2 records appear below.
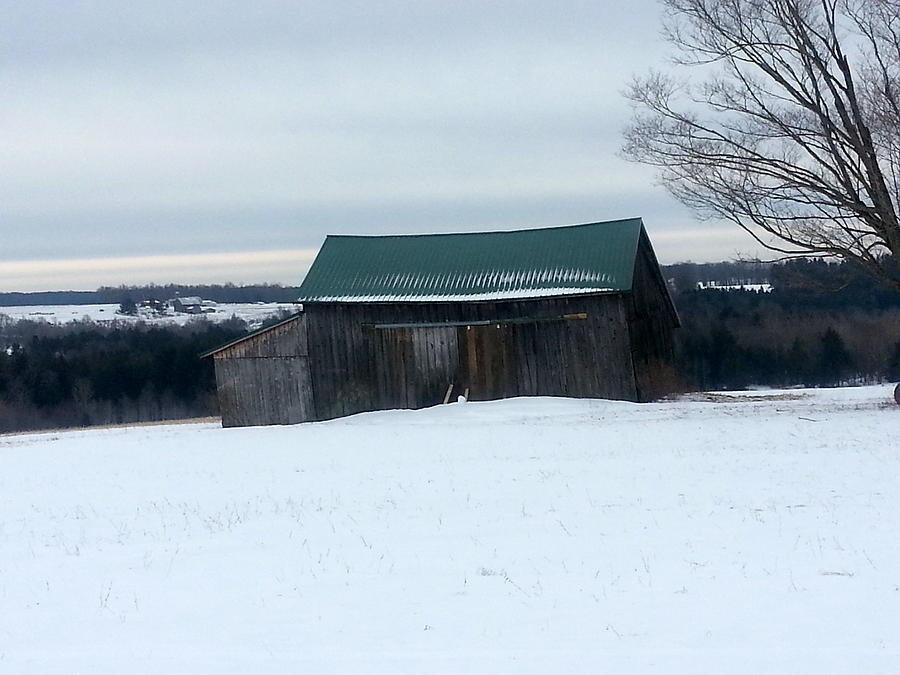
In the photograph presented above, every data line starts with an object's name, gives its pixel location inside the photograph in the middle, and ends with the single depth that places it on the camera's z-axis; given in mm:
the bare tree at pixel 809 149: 21984
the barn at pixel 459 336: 27688
